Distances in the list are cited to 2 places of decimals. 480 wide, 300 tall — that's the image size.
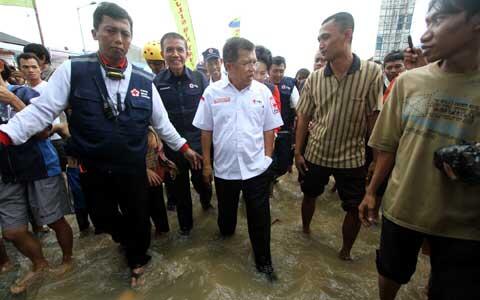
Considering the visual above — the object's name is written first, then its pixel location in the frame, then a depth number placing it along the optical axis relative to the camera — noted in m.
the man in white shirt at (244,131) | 2.26
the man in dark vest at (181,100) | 2.86
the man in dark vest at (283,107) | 4.00
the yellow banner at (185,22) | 9.23
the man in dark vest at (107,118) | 1.87
